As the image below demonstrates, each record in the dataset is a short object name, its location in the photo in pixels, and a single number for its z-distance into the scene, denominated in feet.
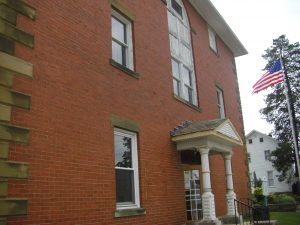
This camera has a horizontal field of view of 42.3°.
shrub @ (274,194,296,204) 96.61
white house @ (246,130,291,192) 166.20
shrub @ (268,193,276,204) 104.42
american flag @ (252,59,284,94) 67.59
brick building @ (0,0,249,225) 22.91
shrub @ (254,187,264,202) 95.81
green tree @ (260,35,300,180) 139.44
